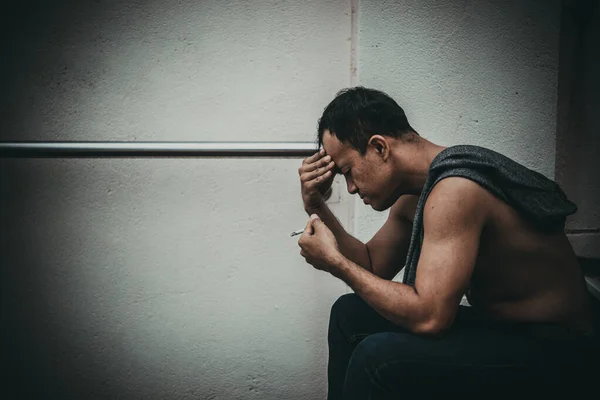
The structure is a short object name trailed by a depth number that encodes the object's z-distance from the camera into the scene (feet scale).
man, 3.69
